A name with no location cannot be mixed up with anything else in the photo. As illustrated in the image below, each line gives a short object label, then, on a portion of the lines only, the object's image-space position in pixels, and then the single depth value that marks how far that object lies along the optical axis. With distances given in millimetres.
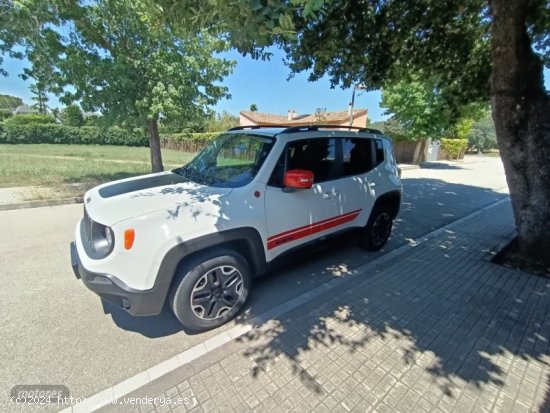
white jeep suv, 2258
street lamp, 16102
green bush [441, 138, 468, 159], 26547
